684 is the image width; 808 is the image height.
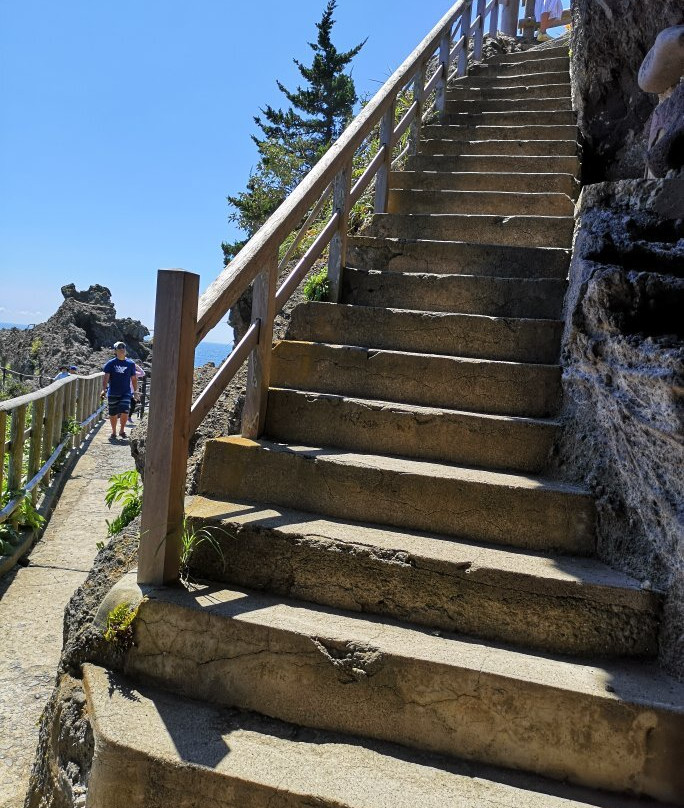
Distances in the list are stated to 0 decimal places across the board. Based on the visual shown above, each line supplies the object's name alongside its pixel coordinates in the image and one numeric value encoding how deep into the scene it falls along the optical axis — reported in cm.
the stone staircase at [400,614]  193
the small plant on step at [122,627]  234
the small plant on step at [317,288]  407
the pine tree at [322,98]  2045
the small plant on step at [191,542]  255
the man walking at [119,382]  1011
